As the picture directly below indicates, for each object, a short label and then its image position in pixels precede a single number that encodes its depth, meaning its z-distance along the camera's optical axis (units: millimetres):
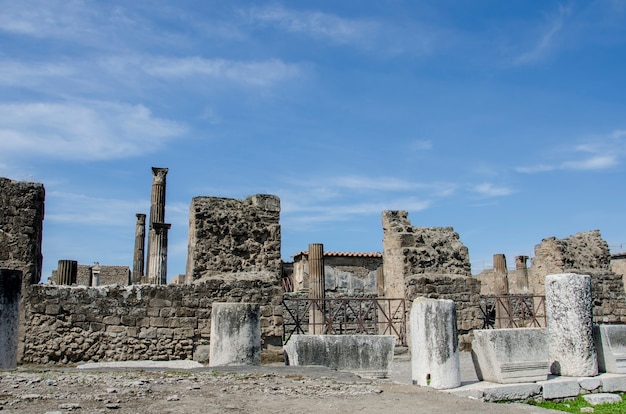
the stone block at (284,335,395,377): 10555
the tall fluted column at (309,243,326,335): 20750
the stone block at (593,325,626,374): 10938
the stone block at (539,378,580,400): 9555
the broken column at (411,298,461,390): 9219
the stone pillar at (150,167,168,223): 23969
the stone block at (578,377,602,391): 10109
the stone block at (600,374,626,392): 10258
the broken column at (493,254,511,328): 25688
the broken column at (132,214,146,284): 28391
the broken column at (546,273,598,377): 10641
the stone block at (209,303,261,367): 10125
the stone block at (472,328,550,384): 9625
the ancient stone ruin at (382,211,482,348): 14797
